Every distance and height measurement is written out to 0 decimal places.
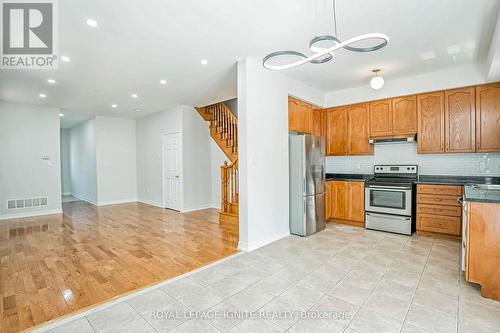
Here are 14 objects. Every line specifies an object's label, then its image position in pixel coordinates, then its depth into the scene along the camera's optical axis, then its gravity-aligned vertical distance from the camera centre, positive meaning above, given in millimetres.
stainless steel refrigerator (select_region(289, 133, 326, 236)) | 4324 -402
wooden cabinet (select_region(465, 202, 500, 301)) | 2357 -857
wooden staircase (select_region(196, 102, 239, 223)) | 5266 +450
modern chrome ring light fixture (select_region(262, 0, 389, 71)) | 1745 +917
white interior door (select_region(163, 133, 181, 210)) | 6898 -194
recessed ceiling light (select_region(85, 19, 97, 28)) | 2625 +1559
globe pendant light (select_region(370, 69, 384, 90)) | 4117 +1350
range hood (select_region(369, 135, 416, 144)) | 4539 +434
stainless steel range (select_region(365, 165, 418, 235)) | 4281 -700
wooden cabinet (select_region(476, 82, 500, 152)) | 3848 +688
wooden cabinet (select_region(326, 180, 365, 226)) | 4848 -800
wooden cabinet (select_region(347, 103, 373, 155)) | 5066 +680
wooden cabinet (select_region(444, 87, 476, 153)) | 4020 +689
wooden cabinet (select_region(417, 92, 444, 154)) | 4281 +693
